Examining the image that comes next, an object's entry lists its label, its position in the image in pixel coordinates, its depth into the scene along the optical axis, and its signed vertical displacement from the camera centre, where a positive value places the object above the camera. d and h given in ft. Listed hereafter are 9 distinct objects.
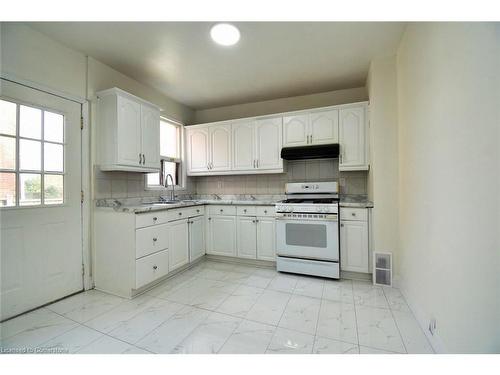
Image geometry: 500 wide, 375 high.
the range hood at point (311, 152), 9.52 +1.63
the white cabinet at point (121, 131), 7.90 +2.17
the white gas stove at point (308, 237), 8.65 -1.98
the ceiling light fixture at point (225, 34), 6.40 +4.66
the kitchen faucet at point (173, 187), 11.41 +0.10
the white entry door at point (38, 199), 6.04 -0.25
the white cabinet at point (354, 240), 8.48 -2.04
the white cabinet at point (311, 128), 9.73 +2.75
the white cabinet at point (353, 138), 9.23 +2.12
